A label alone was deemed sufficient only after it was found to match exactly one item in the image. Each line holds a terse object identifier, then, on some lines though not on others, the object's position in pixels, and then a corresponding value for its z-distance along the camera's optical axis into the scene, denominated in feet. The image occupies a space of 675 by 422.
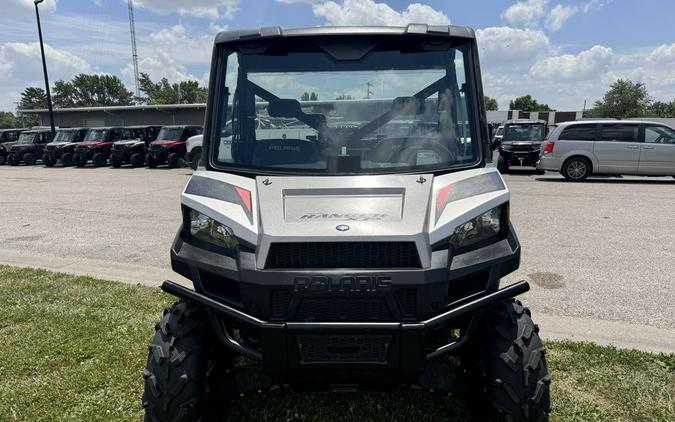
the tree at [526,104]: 337.72
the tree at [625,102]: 221.46
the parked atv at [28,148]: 89.92
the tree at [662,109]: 233.96
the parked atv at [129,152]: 76.95
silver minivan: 45.85
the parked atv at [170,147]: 71.97
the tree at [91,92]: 349.20
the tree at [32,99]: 342.64
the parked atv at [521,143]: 57.52
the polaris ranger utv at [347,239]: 7.20
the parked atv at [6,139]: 92.53
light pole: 89.20
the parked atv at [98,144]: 79.97
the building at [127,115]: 126.93
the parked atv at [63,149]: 82.28
